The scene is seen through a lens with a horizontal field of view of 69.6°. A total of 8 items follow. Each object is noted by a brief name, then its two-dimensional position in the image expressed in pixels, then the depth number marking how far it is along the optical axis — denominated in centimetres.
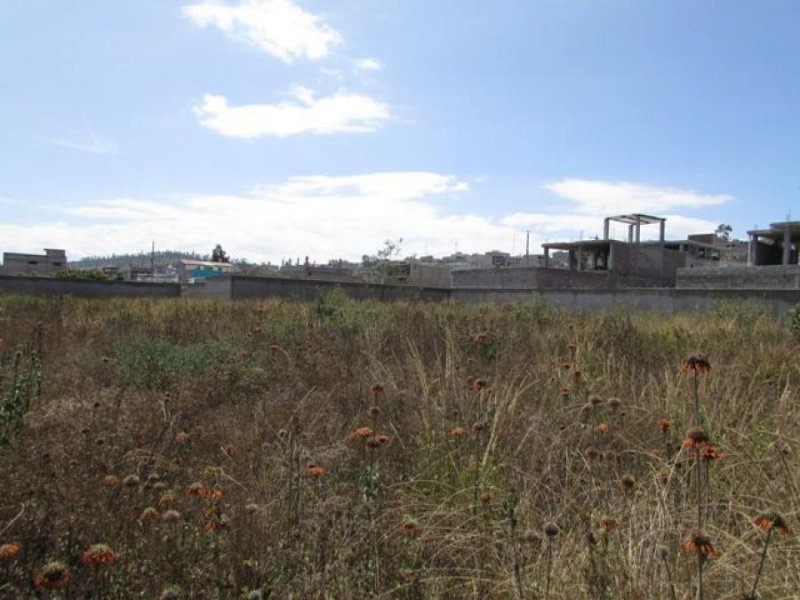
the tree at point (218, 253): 8456
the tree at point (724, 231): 8088
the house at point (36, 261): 6999
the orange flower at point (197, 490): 235
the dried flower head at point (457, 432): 299
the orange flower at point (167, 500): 234
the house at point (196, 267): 6450
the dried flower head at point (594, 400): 307
